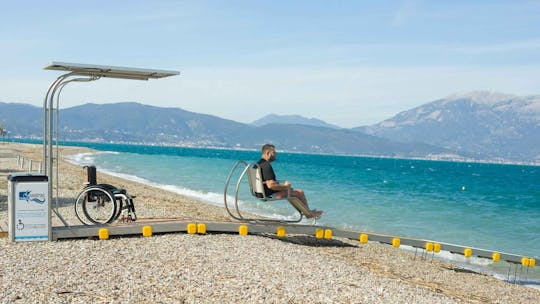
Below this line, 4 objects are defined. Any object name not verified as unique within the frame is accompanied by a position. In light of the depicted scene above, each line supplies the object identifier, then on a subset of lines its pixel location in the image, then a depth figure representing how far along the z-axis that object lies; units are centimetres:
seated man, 1053
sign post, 875
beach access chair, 1055
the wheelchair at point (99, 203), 1002
